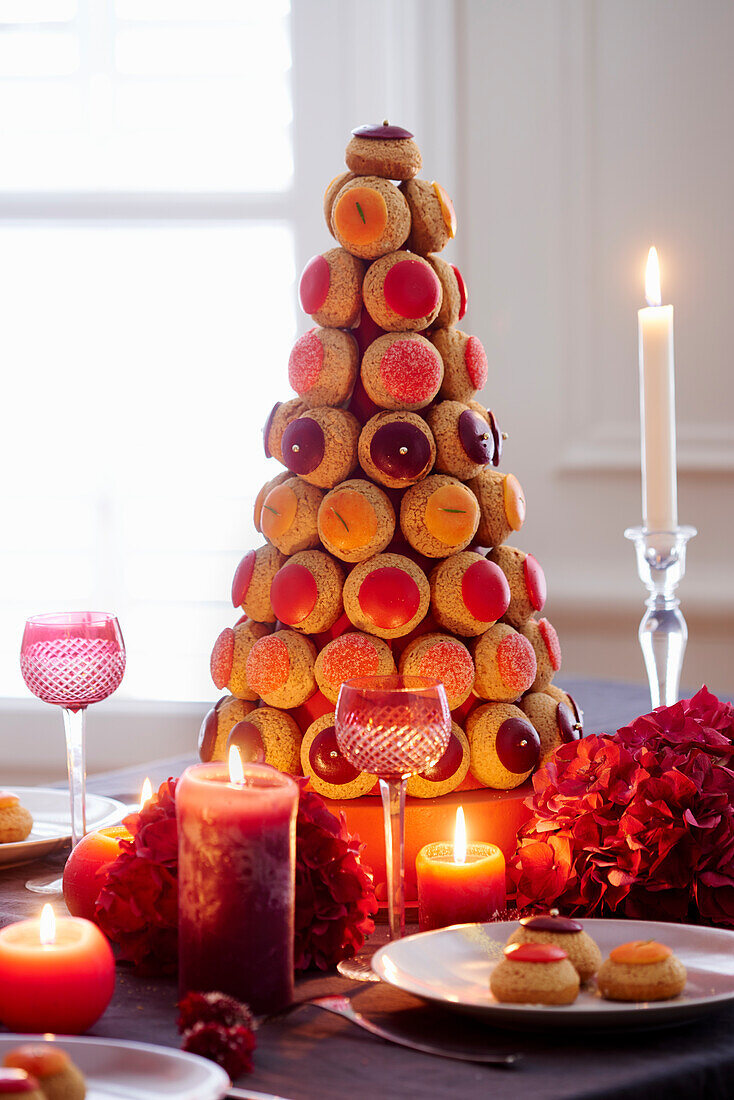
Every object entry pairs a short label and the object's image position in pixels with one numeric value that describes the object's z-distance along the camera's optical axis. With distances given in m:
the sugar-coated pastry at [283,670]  1.78
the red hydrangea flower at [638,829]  1.64
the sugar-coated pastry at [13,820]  1.87
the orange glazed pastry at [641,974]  1.48
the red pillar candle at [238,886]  1.50
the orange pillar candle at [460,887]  1.66
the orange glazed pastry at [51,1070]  1.35
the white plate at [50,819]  1.85
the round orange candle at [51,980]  1.48
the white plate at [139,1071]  1.38
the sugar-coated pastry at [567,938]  1.51
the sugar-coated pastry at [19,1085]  1.31
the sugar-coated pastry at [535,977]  1.48
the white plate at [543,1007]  1.46
